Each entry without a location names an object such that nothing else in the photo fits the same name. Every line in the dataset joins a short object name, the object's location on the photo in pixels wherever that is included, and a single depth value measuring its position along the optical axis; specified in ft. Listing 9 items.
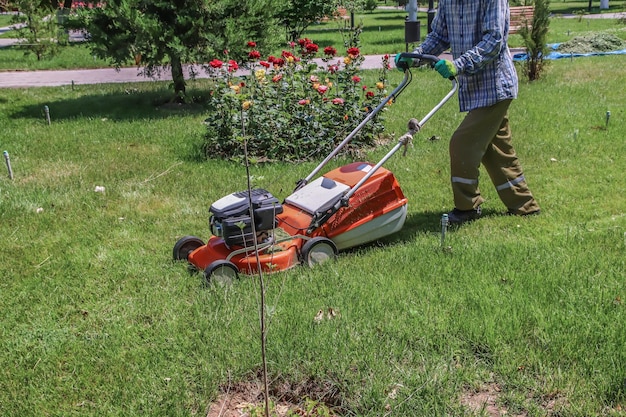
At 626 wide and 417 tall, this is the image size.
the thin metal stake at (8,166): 19.89
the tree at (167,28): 28.53
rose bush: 21.83
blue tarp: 46.06
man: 14.26
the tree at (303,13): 55.88
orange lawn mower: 12.89
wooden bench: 57.06
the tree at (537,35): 33.60
